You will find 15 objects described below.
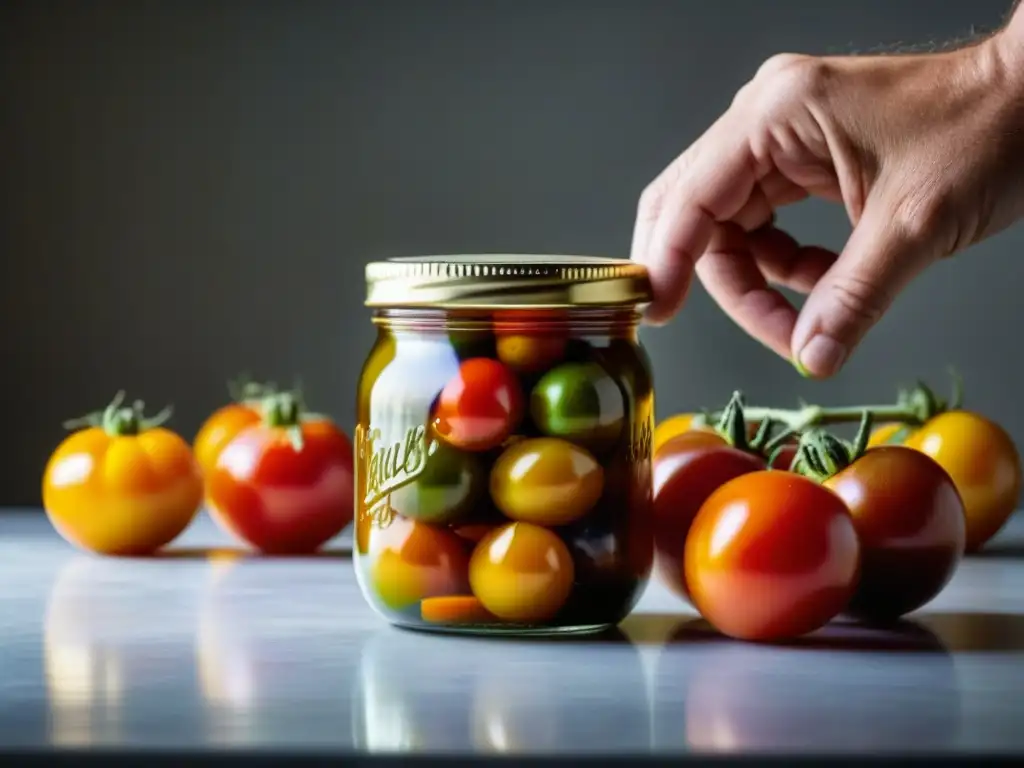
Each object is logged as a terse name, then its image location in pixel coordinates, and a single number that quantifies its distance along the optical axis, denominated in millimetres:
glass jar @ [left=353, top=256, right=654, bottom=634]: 946
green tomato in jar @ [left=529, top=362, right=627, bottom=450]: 946
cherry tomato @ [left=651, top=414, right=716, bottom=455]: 1401
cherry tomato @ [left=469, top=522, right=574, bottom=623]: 942
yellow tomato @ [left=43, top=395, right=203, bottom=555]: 1383
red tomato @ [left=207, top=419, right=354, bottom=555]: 1398
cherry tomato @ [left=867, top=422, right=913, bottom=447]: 1439
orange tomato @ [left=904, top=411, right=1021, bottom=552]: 1393
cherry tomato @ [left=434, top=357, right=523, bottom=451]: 947
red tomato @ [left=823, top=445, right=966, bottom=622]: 1021
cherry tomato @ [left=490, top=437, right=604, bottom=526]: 941
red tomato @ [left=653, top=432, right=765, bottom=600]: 1061
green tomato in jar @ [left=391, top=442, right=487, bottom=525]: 959
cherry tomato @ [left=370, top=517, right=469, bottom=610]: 971
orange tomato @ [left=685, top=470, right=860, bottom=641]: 953
